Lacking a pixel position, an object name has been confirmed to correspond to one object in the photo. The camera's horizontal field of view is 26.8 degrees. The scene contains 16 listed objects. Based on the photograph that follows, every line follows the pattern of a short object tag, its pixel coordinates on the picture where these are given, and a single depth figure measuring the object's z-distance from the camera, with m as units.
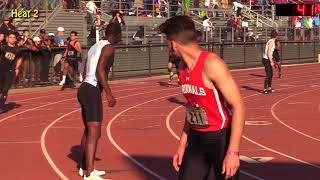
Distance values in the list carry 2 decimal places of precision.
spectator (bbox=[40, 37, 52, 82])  21.69
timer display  30.93
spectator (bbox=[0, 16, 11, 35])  21.29
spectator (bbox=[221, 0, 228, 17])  41.39
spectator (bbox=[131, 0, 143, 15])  34.00
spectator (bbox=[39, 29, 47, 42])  23.14
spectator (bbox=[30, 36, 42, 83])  21.39
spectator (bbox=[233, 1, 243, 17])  39.37
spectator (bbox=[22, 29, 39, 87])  21.08
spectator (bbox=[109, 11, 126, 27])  26.59
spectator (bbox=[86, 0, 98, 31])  29.36
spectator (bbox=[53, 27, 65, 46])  24.66
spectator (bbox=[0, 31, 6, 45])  18.19
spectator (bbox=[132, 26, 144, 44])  29.13
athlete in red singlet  4.53
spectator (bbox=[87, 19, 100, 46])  25.84
